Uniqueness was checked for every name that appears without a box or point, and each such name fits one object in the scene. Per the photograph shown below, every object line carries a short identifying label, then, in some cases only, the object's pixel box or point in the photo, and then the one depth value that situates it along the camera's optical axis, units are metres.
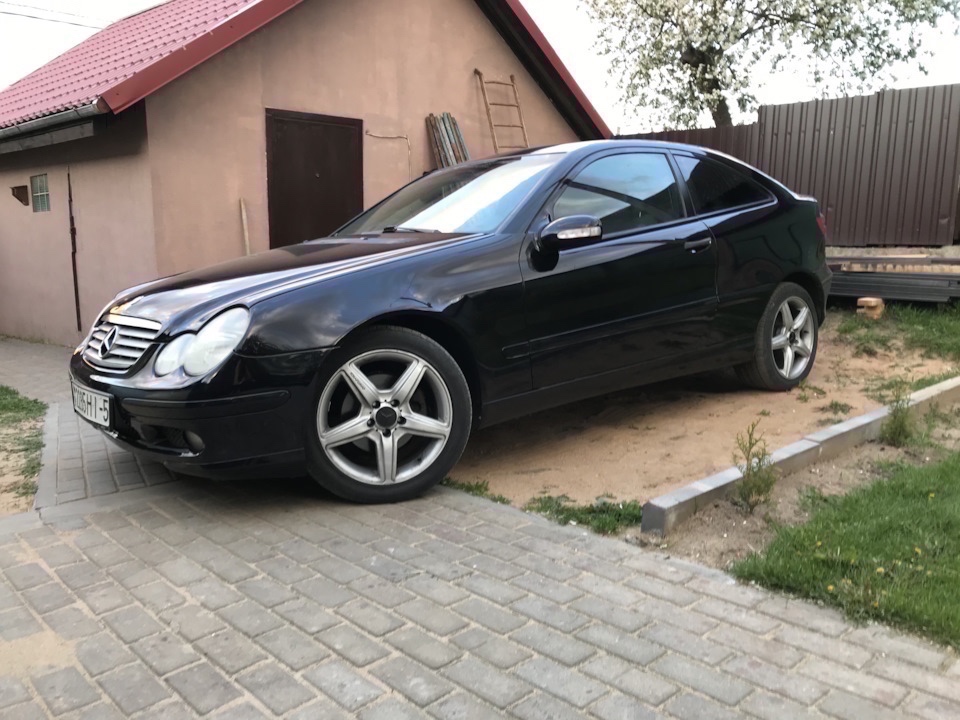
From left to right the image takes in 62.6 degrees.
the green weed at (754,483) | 3.42
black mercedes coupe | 3.37
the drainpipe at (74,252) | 8.86
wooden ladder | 10.66
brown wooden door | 8.45
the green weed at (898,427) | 4.29
